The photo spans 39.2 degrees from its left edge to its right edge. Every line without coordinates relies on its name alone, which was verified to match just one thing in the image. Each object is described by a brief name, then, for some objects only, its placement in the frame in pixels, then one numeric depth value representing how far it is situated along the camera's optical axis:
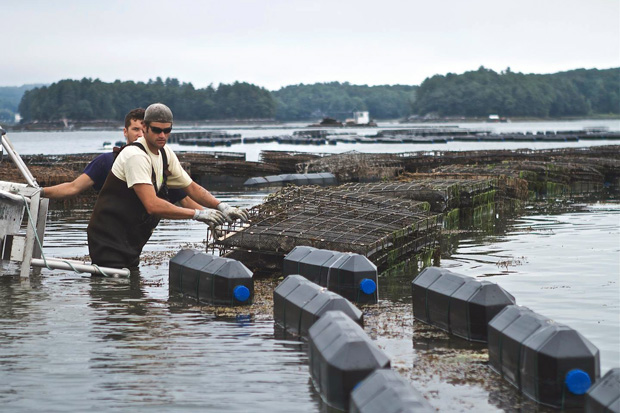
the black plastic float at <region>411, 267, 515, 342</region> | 12.34
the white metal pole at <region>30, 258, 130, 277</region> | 15.20
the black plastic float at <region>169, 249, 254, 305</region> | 14.53
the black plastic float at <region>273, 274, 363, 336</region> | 11.70
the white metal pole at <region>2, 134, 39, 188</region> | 14.97
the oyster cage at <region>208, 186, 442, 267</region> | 18.14
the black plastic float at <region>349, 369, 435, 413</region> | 7.63
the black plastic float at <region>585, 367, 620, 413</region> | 7.95
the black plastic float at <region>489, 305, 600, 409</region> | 9.44
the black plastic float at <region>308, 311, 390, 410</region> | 9.02
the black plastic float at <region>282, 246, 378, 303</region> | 14.98
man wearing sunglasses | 14.12
